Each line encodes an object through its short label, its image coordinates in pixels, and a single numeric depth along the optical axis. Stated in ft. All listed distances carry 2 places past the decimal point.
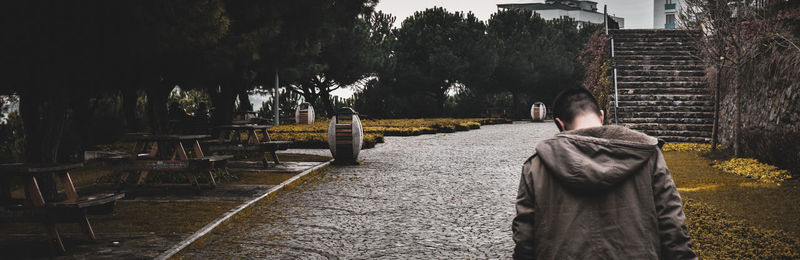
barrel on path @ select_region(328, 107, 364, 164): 41.24
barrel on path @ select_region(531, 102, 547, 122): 139.33
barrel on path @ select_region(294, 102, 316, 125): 107.76
